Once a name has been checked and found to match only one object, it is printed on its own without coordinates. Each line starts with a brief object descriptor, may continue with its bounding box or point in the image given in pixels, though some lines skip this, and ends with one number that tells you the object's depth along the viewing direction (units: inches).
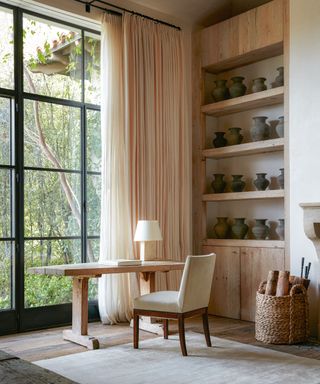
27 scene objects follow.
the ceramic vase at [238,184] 218.1
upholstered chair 151.7
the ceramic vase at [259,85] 209.9
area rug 129.9
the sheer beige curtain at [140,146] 198.1
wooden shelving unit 200.2
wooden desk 160.2
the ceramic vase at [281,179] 201.7
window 182.7
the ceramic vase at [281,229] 201.4
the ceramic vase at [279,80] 201.5
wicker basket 167.2
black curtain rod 197.5
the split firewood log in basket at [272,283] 173.9
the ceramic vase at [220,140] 225.6
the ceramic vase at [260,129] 208.2
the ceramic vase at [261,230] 207.3
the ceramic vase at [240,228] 215.8
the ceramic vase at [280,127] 200.4
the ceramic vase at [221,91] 224.4
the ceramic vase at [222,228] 222.7
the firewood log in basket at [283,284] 171.3
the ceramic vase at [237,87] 218.8
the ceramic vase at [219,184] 225.5
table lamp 190.1
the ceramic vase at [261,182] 209.2
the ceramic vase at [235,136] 220.8
